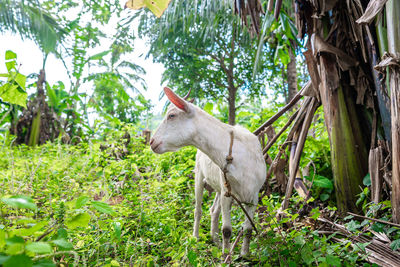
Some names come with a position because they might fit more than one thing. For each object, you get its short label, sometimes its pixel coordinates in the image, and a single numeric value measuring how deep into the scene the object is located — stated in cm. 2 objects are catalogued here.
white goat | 224
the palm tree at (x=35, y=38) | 893
